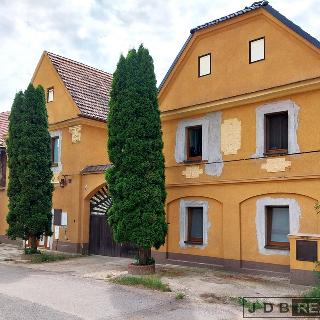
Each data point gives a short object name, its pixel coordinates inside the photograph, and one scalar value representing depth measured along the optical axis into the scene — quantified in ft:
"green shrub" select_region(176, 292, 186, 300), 32.74
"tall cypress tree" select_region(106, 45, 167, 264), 43.98
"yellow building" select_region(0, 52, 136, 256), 61.93
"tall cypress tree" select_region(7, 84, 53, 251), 56.49
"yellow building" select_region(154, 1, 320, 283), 41.60
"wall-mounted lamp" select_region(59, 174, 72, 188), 65.41
